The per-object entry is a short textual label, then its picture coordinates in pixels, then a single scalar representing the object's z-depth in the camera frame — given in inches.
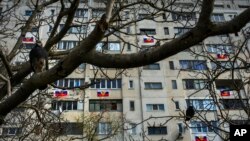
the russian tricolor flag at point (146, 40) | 1198.0
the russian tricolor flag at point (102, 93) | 1125.1
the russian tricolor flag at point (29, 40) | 1123.2
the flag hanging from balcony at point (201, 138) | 1076.5
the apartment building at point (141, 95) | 1072.8
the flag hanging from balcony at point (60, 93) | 956.0
